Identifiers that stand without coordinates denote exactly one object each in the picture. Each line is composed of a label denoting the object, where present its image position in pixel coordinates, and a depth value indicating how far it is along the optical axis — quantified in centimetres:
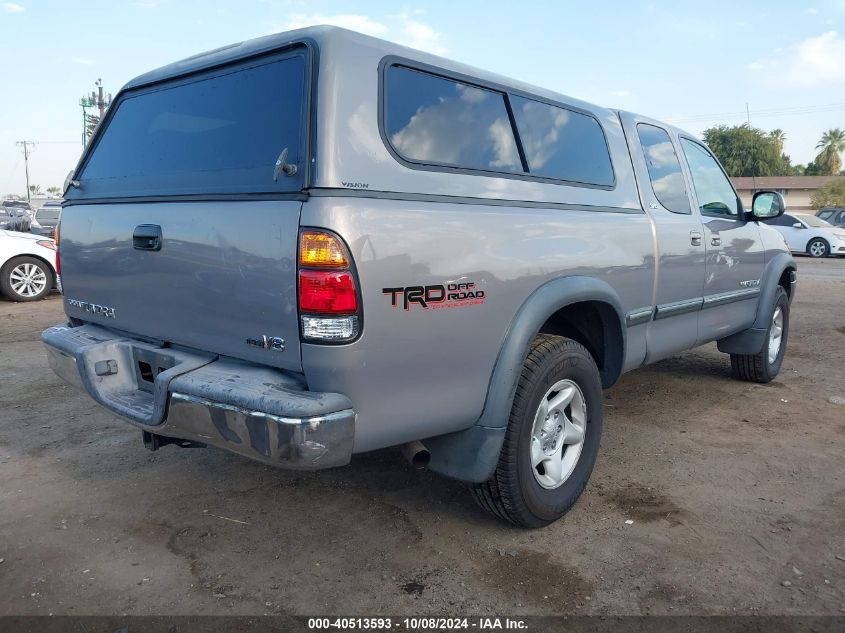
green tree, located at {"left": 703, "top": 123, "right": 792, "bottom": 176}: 6138
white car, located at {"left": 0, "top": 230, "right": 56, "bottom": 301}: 995
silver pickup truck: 227
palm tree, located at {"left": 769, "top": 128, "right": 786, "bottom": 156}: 6700
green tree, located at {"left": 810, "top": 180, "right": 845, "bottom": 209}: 4722
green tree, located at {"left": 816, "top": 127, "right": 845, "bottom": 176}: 6919
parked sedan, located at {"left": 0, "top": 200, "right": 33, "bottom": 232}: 1958
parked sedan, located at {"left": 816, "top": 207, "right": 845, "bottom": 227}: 2408
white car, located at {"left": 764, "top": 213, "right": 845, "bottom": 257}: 2011
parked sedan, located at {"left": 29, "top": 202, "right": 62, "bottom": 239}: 1866
